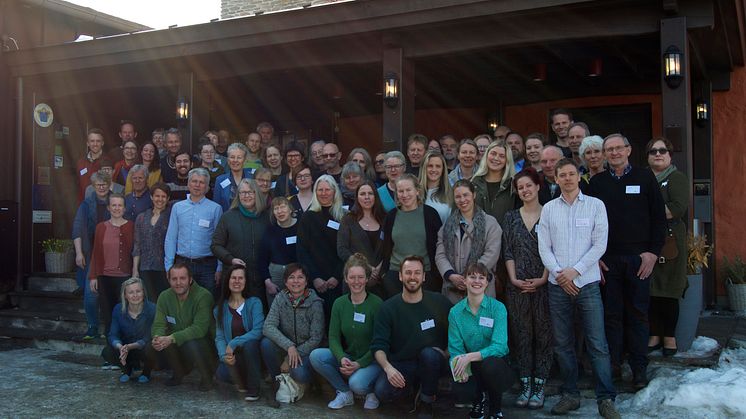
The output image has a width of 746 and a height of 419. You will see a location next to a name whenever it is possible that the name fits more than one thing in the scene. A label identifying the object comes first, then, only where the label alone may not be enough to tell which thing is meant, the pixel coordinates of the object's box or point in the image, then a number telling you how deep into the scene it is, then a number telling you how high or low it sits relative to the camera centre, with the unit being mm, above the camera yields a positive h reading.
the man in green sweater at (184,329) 5328 -878
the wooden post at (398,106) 7047 +1265
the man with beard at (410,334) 4508 -782
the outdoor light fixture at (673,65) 5746 +1378
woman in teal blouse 4242 -818
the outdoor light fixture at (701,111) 8484 +1435
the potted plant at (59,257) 8695 -446
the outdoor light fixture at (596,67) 8008 +1925
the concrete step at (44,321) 7164 -1105
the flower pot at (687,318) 5121 -757
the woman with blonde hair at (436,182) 5184 +324
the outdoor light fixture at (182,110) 8359 +1453
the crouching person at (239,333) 5039 -880
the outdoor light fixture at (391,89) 6988 +1428
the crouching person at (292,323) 4996 -776
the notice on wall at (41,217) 9250 +98
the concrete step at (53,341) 6652 -1244
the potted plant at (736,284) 8047 -782
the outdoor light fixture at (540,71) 8289 +1942
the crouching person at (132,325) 5551 -883
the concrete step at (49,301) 7598 -947
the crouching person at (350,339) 4699 -864
